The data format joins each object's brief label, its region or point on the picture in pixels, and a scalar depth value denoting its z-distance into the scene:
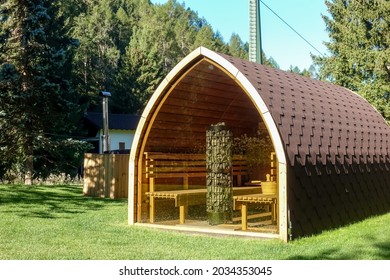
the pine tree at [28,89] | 19.53
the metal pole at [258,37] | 13.88
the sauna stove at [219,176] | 9.66
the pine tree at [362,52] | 24.95
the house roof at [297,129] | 8.44
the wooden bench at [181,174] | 10.10
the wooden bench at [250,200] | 8.81
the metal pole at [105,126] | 19.11
